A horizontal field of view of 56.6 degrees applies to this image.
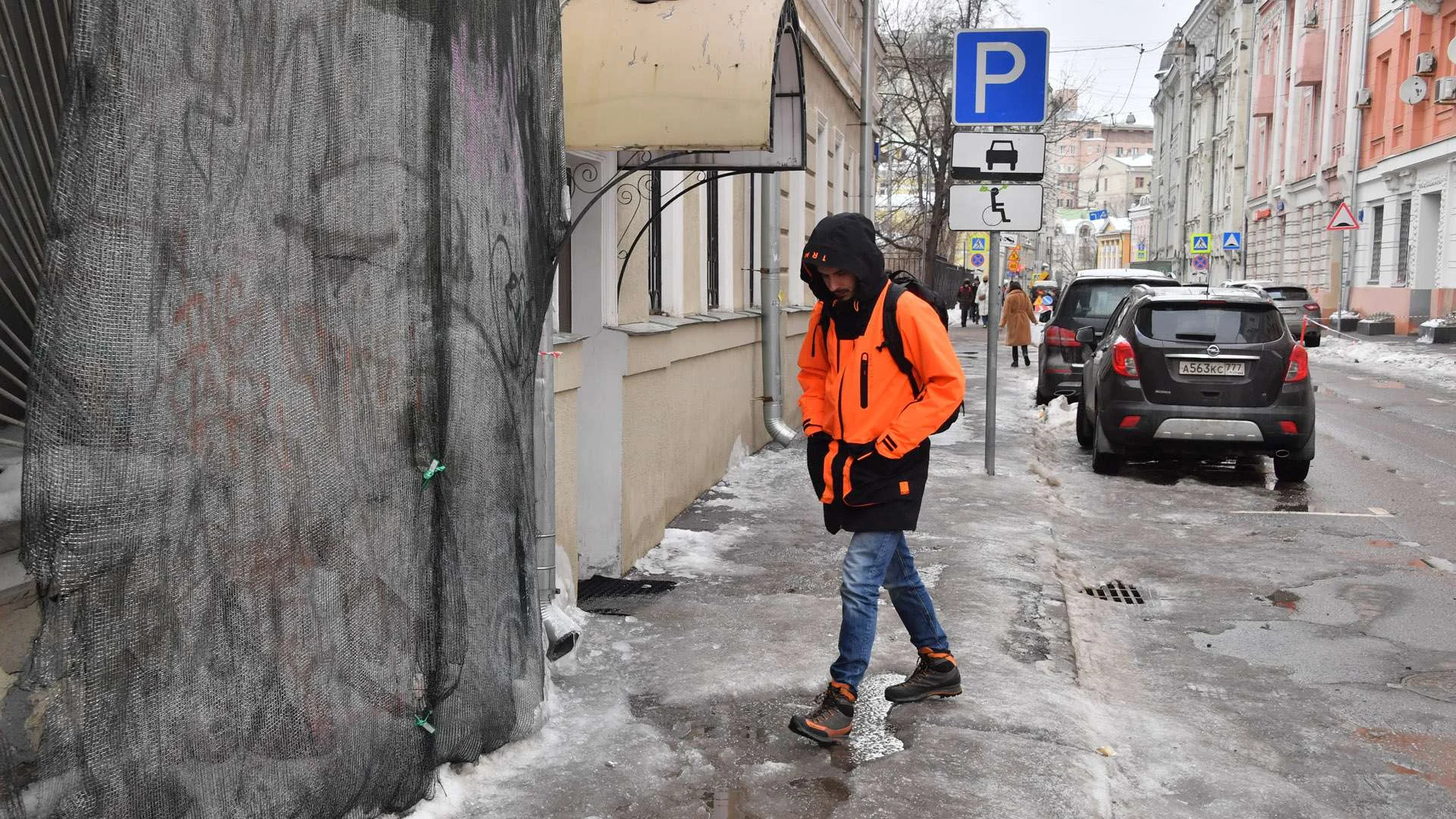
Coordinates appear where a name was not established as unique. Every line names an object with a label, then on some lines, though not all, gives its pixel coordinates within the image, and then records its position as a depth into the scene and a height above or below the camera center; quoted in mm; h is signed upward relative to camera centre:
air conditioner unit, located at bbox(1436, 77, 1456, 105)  28625 +3209
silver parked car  29328 -1284
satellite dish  31375 +3522
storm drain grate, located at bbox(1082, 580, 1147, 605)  6547 -1714
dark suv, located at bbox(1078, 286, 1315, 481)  10156 -1072
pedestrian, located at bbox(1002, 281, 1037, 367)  23125 -1371
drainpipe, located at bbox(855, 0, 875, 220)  16828 +1690
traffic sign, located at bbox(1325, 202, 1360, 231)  29219 +491
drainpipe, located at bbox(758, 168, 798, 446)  10734 -586
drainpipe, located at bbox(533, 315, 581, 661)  4676 -949
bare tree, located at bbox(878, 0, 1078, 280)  34000 +3752
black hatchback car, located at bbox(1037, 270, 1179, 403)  15703 -863
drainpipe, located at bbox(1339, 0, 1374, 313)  37562 +4511
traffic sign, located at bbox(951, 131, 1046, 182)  9656 +618
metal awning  5031 +581
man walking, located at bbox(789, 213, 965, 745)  4145 -528
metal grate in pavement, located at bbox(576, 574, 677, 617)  5840 -1569
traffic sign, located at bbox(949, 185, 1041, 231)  9688 +263
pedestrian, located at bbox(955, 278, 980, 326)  42531 -1686
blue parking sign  9617 +1177
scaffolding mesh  2578 -368
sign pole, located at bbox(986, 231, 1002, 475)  9906 -653
